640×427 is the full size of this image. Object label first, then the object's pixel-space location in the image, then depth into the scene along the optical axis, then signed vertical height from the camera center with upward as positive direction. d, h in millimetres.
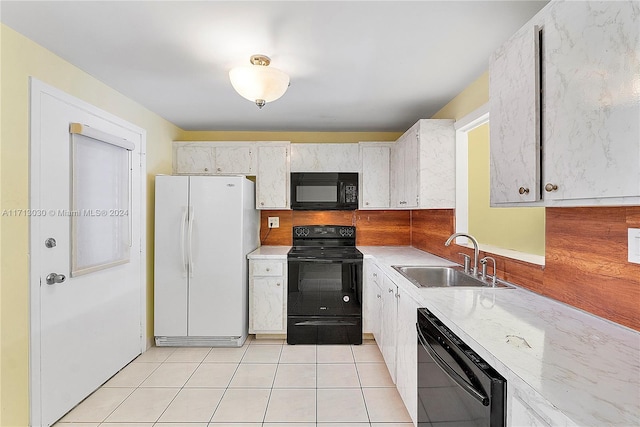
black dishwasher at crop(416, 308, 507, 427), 978 -620
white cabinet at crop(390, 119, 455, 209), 2680 +416
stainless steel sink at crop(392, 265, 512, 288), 2276 -460
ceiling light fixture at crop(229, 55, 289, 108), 1834 +780
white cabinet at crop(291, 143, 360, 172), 3586 +633
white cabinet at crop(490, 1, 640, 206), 891 +360
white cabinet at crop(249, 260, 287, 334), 3193 -846
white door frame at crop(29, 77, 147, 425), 1797 -241
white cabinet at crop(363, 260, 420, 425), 1831 -838
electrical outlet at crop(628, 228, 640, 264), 1138 -115
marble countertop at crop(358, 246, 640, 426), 740 -437
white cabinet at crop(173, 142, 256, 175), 3553 +615
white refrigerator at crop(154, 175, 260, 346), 2986 -416
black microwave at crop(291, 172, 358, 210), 3523 +256
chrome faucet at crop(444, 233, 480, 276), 2056 -267
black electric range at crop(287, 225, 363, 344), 3145 -861
